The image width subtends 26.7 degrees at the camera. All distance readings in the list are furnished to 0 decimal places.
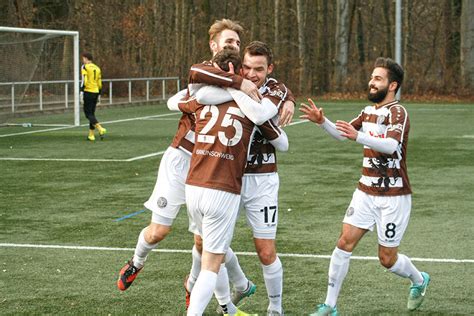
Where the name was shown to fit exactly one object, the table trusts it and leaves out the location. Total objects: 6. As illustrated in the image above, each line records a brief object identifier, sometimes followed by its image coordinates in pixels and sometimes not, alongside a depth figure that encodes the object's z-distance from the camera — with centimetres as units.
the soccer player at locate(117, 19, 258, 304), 708
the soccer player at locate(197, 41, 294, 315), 651
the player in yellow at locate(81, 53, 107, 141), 2342
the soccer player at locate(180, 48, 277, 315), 610
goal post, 2464
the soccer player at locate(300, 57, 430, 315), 705
